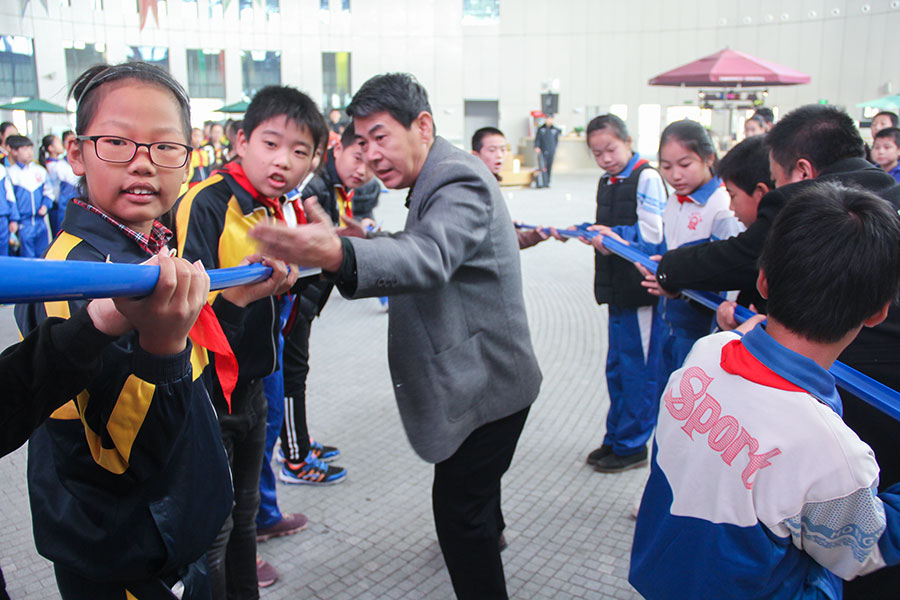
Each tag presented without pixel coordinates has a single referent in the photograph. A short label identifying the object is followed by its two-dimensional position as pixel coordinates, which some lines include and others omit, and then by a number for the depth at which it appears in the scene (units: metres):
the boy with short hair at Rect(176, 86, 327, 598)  2.23
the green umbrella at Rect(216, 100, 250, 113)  17.23
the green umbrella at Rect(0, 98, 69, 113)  14.36
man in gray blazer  1.93
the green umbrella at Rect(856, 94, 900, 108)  13.41
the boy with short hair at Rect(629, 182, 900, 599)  1.27
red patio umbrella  14.40
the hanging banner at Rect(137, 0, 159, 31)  22.06
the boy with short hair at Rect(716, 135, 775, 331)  2.56
